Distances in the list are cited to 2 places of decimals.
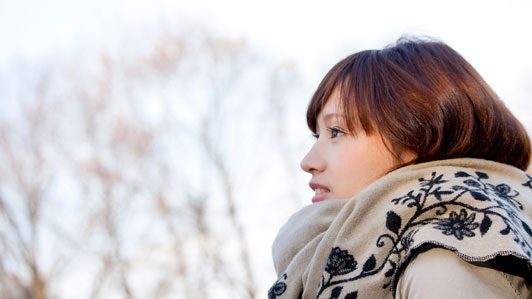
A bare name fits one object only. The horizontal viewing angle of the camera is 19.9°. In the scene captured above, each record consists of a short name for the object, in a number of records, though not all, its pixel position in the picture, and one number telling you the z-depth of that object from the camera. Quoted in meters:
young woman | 1.44
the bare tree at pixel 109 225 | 10.24
